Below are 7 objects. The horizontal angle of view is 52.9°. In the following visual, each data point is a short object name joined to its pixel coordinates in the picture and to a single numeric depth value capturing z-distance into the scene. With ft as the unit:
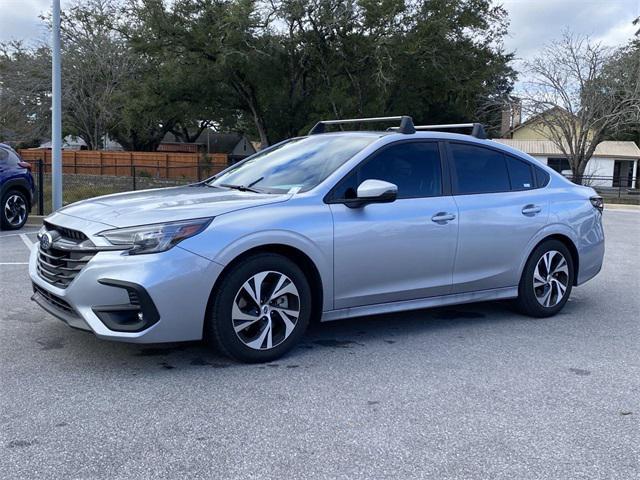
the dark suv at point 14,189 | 38.50
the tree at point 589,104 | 112.47
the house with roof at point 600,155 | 171.12
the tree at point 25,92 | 137.18
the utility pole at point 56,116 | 45.80
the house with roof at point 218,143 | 241.35
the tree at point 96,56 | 133.49
